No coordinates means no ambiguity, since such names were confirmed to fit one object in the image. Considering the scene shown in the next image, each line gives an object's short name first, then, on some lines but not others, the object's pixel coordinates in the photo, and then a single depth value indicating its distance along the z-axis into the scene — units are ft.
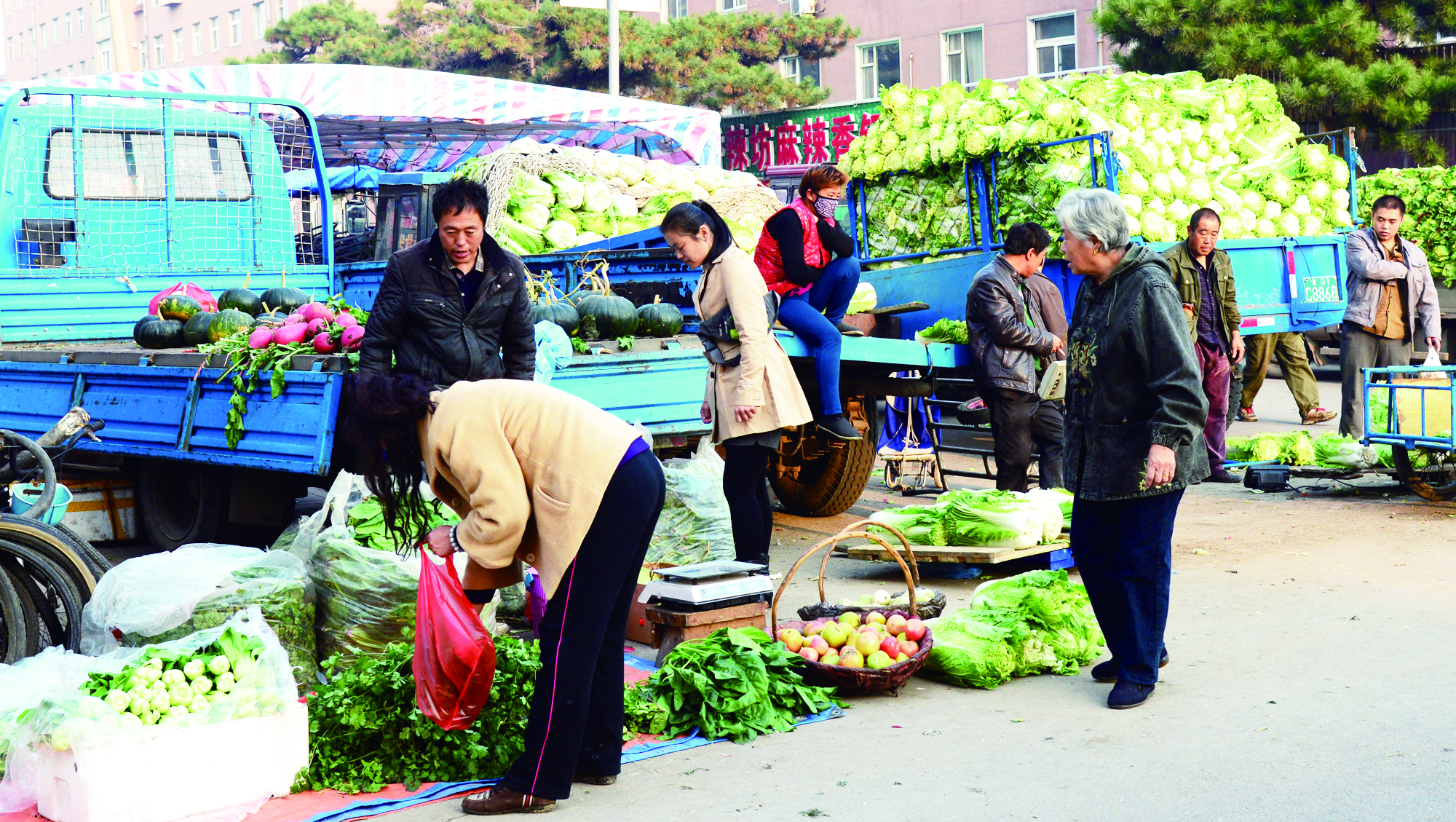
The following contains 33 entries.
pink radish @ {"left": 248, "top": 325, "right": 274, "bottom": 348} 21.49
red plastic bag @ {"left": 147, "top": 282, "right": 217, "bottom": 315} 26.73
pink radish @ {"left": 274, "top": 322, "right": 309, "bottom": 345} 21.34
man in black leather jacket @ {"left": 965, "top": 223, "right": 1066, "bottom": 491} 25.44
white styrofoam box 12.16
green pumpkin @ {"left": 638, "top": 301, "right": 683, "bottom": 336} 24.90
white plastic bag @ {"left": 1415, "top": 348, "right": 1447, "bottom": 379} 28.40
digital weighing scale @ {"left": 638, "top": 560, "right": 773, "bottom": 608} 17.15
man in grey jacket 35.09
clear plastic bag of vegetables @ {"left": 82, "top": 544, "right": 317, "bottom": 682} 15.55
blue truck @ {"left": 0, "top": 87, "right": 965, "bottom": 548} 22.50
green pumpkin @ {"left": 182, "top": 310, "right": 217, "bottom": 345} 24.38
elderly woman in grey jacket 15.37
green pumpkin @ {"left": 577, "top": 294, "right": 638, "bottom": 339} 23.68
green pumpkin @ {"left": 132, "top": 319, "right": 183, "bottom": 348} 24.95
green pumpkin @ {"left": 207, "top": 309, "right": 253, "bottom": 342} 23.81
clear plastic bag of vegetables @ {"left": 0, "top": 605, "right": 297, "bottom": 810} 12.31
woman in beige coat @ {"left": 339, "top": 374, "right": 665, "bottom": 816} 11.40
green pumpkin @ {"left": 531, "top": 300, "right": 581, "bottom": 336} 22.94
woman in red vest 24.18
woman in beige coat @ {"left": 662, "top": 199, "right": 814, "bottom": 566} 19.56
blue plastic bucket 19.04
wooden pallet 21.93
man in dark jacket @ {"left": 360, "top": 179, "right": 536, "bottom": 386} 18.02
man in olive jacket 30.76
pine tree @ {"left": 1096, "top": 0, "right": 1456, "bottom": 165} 65.31
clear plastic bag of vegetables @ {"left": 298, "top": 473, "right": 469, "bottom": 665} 16.87
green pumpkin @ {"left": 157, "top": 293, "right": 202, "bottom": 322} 25.82
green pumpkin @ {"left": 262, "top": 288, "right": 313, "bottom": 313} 26.50
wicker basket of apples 15.98
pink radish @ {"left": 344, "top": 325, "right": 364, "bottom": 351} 20.99
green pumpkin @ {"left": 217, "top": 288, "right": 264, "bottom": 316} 26.21
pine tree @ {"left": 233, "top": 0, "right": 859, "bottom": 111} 90.02
